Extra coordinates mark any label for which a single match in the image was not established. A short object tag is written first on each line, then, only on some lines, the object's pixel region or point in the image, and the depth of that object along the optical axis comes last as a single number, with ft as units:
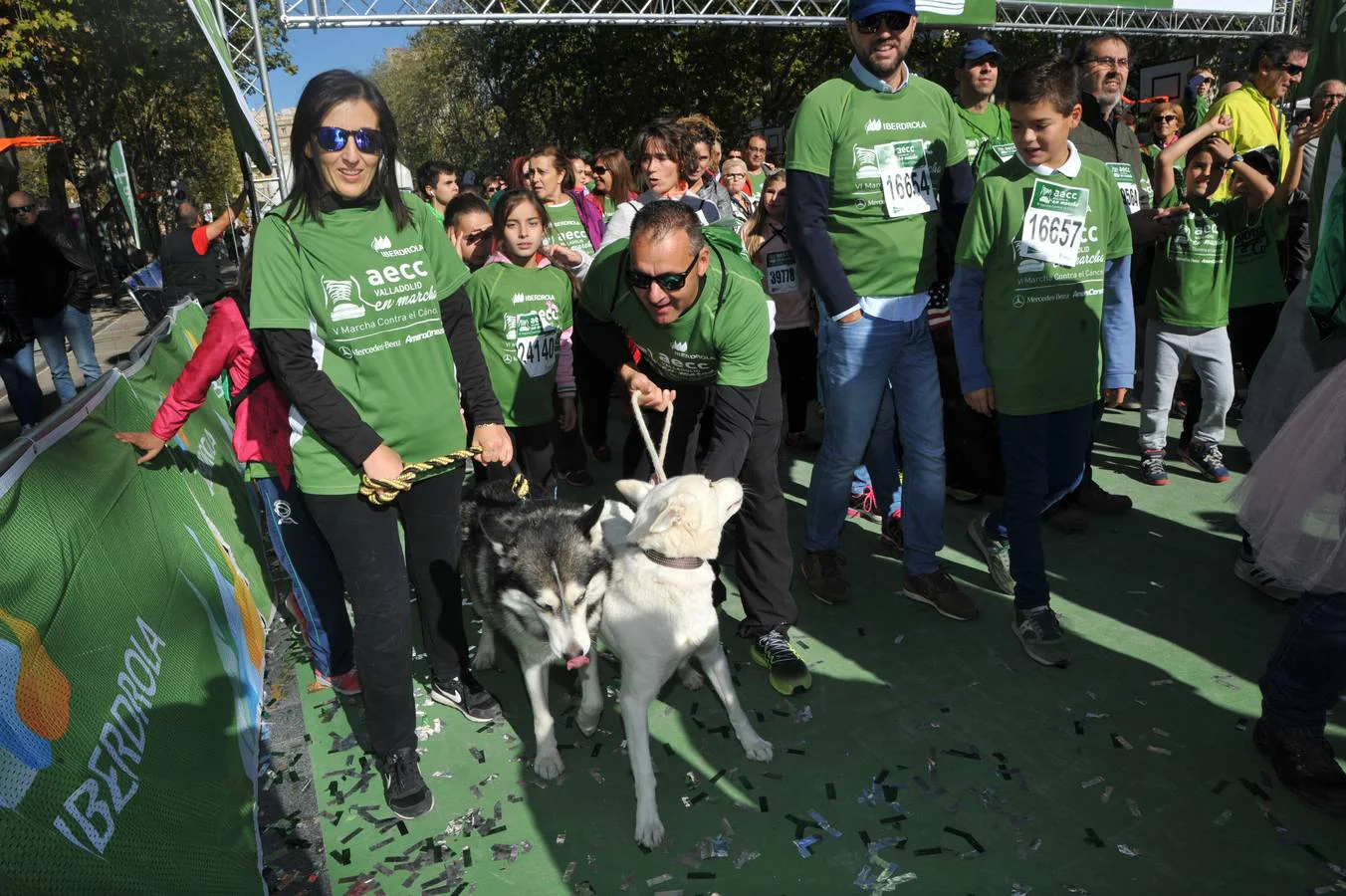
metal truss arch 42.50
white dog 10.09
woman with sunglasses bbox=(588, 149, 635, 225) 24.68
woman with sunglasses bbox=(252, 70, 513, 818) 9.07
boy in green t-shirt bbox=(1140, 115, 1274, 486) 18.81
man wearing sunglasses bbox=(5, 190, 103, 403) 27.55
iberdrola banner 6.25
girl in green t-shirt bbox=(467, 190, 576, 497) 16.46
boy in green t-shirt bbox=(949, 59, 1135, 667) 12.24
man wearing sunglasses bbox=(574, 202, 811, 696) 10.98
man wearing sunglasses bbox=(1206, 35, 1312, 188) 20.85
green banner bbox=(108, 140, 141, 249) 31.04
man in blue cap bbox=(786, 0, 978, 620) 13.03
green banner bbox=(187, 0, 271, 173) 24.91
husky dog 10.27
